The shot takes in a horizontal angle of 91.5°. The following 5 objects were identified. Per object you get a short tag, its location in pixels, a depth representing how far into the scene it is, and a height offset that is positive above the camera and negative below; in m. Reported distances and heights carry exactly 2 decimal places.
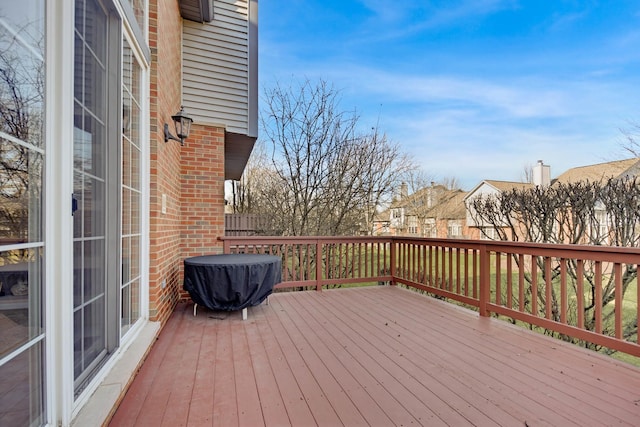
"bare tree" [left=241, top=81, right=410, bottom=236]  6.96 +1.26
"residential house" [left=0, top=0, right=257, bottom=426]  1.05 +0.10
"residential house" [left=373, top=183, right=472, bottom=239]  8.72 +0.02
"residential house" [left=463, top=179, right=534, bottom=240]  14.95 +1.43
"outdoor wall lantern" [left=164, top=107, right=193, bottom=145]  3.44 +1.05
